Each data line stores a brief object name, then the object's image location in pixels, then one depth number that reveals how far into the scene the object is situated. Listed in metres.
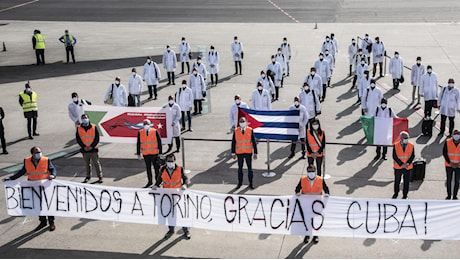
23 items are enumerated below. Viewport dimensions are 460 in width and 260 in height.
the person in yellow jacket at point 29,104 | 20.69
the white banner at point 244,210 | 11.96
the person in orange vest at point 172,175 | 12.70
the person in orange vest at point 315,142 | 15.29
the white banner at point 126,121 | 18.09
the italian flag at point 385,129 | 17.00
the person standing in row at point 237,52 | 29.69
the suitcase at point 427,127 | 19.62
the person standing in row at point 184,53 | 29.94
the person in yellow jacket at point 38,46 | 33.69
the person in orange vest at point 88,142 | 15.97
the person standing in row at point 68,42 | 33.88
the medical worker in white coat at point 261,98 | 20.19
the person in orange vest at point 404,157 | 14.09
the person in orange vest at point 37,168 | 13.18
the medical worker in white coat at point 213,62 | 27.98
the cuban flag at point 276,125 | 17.30
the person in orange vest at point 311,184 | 12.23
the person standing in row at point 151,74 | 25.38
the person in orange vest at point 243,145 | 15.34
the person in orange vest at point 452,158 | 13.98
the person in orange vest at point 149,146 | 15.58
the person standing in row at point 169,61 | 27.66
